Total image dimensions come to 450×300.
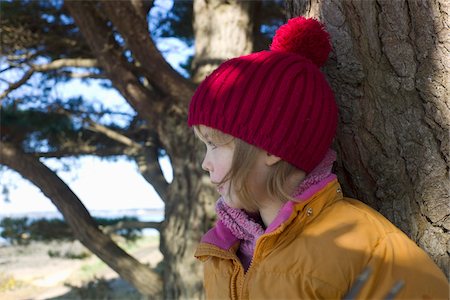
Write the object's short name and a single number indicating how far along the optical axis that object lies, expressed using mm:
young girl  1128
